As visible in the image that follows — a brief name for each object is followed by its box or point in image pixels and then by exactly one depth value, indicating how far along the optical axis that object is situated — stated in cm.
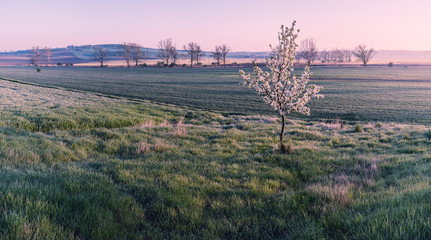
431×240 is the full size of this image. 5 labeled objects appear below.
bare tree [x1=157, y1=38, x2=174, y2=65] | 14250
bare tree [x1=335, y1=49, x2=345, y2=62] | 19662
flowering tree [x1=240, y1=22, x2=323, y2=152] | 1032
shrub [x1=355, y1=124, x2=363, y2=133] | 1692
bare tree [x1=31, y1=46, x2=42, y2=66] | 16402
